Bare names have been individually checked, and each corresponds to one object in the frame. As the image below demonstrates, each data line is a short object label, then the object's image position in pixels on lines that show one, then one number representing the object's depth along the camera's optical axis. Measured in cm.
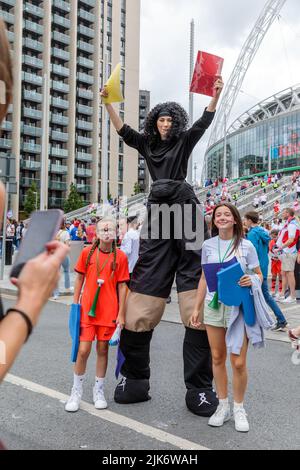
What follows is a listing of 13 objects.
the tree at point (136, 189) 7731
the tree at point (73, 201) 6006
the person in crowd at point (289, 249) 920
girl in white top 348
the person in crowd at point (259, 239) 749
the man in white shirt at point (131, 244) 798
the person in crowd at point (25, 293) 117
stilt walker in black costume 380
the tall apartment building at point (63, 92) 6172
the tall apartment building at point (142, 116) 10020
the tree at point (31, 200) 5778
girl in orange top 385
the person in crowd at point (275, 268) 1042
